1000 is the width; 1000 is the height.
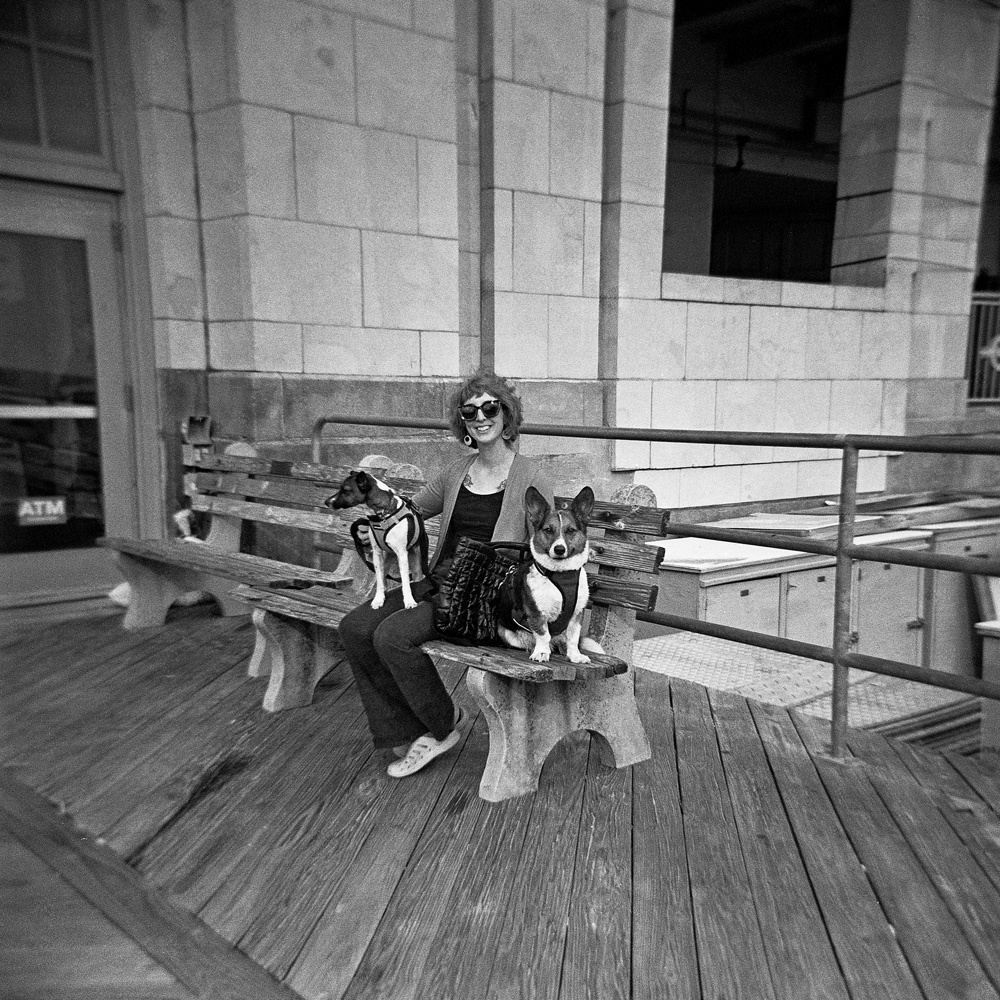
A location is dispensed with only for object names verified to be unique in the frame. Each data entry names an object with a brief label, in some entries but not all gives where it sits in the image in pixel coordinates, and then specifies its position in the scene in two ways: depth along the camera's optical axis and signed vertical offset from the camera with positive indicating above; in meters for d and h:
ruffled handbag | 3.28 -0.78
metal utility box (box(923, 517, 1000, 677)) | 8.17 -2.07
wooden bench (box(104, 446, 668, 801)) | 3.23 -1.02
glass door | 5.54 -0.20
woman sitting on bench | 3.36 -0.90
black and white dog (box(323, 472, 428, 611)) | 3.43 -0.58
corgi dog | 3.04 -0.71
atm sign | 5.70 -0.90
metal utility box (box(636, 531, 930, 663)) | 6.78 -1.74
